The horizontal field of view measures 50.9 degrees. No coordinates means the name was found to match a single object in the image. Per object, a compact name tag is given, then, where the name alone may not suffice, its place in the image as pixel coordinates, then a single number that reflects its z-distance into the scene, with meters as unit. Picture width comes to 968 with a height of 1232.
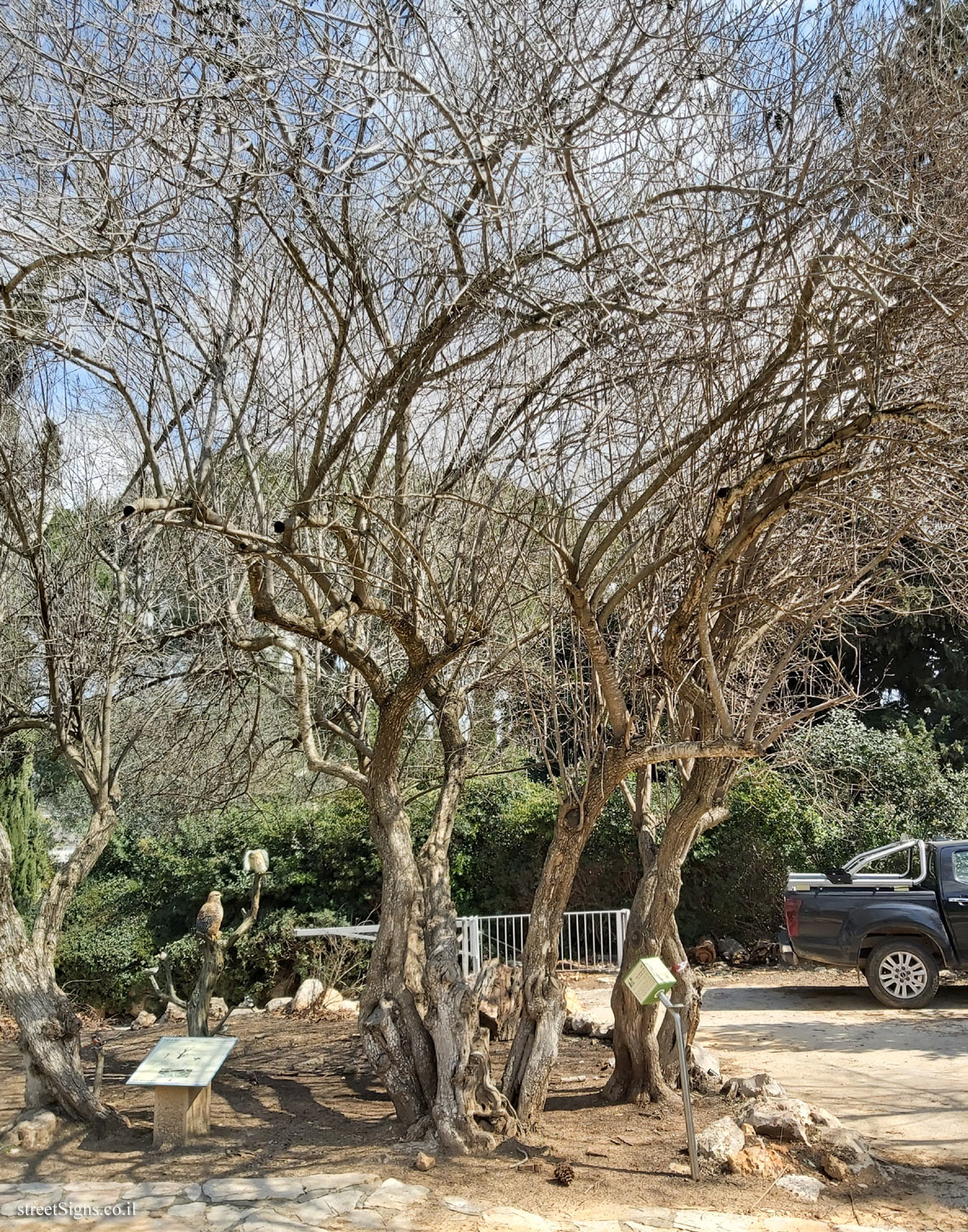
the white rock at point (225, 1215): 4.60
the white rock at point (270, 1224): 4.52
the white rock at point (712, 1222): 4.50
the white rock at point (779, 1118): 5.48
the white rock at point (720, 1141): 5.25
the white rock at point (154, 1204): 4.82
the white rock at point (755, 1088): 6.24
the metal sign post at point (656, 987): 5.02
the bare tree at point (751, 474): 4.92
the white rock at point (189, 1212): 4.70
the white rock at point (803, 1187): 4.89
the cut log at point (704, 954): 13.55
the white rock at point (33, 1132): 5.76
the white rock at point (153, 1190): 5.02
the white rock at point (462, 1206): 4.68
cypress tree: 13.71
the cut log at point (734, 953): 13.58
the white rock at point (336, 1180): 5.07
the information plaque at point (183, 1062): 5.86
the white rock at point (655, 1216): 4.54
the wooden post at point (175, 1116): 5.93
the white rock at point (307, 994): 11.32
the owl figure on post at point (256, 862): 7.28
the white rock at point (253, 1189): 4.96
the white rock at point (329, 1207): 4.65
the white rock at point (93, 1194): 4.94
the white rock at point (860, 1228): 4.50
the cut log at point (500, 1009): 9.13
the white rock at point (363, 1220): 4.54
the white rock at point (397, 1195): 4.80
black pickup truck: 10.16
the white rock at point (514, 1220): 4.48
